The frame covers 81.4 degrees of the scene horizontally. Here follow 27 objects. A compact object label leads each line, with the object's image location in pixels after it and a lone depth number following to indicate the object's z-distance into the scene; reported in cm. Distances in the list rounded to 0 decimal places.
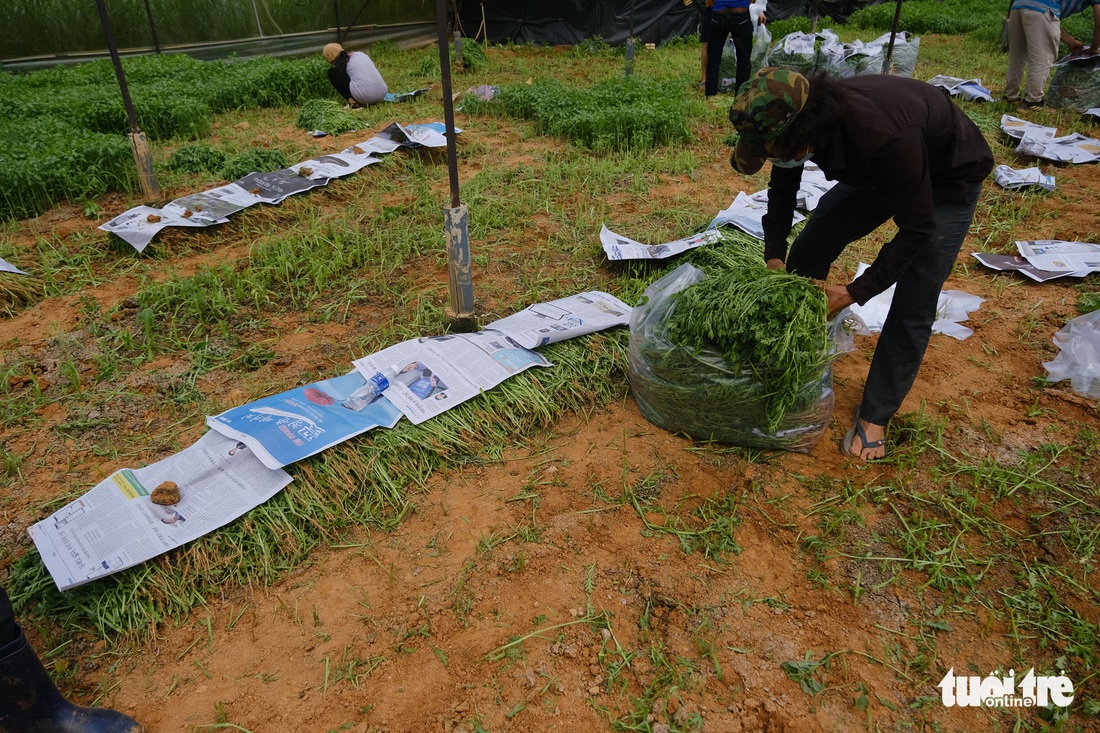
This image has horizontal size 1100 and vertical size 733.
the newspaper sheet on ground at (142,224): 392
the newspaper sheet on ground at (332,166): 485
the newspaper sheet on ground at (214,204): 419
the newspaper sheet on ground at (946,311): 339
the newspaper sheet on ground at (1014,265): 379
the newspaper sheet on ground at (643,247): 371
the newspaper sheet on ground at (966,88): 700
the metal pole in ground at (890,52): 636
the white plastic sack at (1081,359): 286
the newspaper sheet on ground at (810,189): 443
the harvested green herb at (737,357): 225
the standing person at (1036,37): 640
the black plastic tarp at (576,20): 1200
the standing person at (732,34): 691
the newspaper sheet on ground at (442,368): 266
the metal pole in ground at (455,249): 277
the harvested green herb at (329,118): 633
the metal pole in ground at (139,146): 433
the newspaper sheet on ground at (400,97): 752
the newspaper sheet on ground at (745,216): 405
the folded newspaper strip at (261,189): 400
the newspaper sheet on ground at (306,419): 234
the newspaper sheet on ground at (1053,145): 541
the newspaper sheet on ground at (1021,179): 491
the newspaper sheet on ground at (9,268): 359
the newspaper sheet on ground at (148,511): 198
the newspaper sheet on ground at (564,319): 298
